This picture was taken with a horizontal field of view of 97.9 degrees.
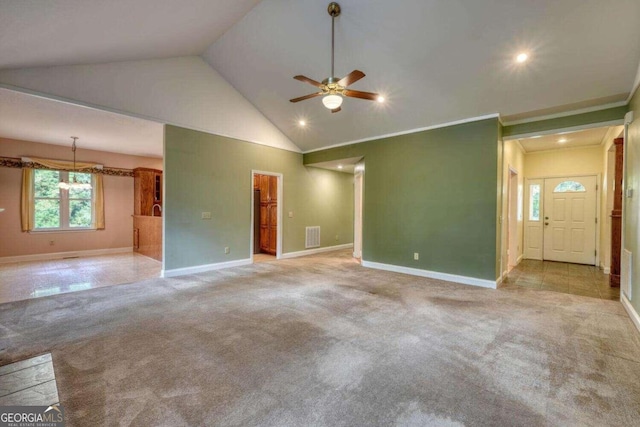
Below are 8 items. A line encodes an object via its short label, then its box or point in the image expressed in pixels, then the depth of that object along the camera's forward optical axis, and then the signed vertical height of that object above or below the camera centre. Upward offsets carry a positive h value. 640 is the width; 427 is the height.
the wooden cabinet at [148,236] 6.69 -0.71
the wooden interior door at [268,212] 7.46 -0.06
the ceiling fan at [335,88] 3.04 +1.40
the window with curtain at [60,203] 6.84 +0.14
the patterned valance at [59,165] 6.34 +1.06
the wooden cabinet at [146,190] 8.08 +0.54
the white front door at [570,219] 6.44 -0.19
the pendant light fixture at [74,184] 6.62 +0.59
